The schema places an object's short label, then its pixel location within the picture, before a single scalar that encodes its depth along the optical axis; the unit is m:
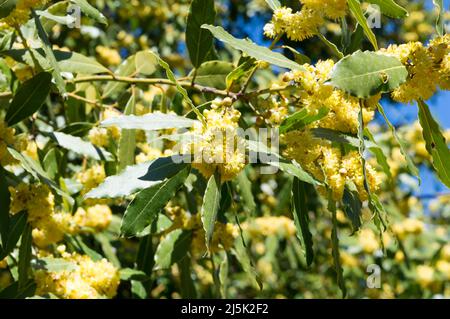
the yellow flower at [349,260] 1.68
